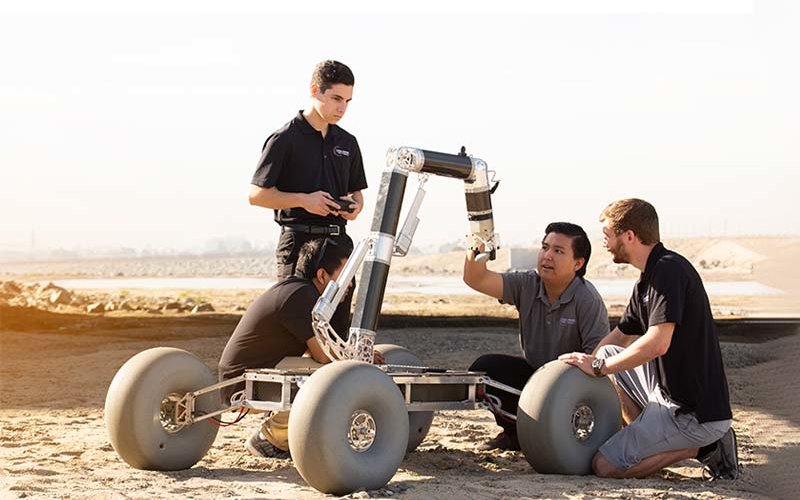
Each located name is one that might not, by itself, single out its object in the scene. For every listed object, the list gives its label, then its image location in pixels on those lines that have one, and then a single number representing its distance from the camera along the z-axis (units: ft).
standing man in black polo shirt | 18.61
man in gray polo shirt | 19.22
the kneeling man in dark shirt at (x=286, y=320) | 17.62
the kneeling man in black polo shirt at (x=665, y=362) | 17.25
